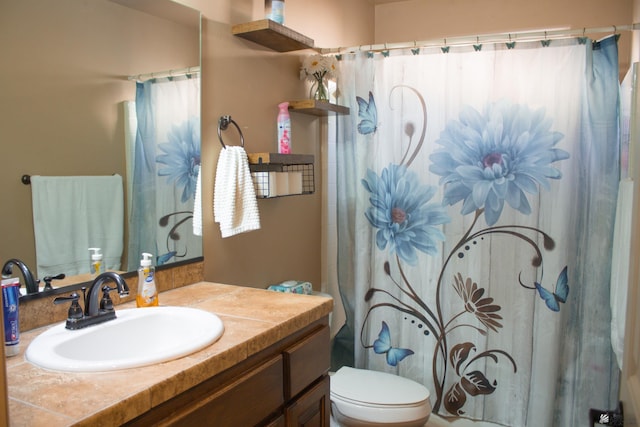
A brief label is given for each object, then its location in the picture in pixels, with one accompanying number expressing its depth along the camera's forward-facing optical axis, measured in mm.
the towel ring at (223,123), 1979
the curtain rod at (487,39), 2115
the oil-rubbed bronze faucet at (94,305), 1300
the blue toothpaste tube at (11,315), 1138
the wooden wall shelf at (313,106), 2342
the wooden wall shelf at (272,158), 2043
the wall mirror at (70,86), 1271
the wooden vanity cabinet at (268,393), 1081
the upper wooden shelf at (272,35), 1988
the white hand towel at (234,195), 1925
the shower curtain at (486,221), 2205
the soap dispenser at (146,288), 1525
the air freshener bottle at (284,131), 2281
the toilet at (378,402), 2053
